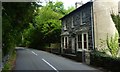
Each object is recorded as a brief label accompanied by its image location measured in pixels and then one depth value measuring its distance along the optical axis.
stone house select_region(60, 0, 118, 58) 11.13
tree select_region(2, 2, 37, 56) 4.69
